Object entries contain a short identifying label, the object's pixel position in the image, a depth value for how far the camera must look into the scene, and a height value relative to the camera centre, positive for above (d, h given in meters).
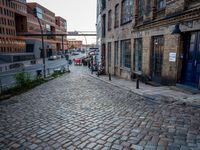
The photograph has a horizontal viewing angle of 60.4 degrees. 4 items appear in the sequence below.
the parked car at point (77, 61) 43.25 -1.18
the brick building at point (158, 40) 8.28 +1.03
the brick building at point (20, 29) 48.97 +9.25
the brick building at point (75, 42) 168.64 +13.87
